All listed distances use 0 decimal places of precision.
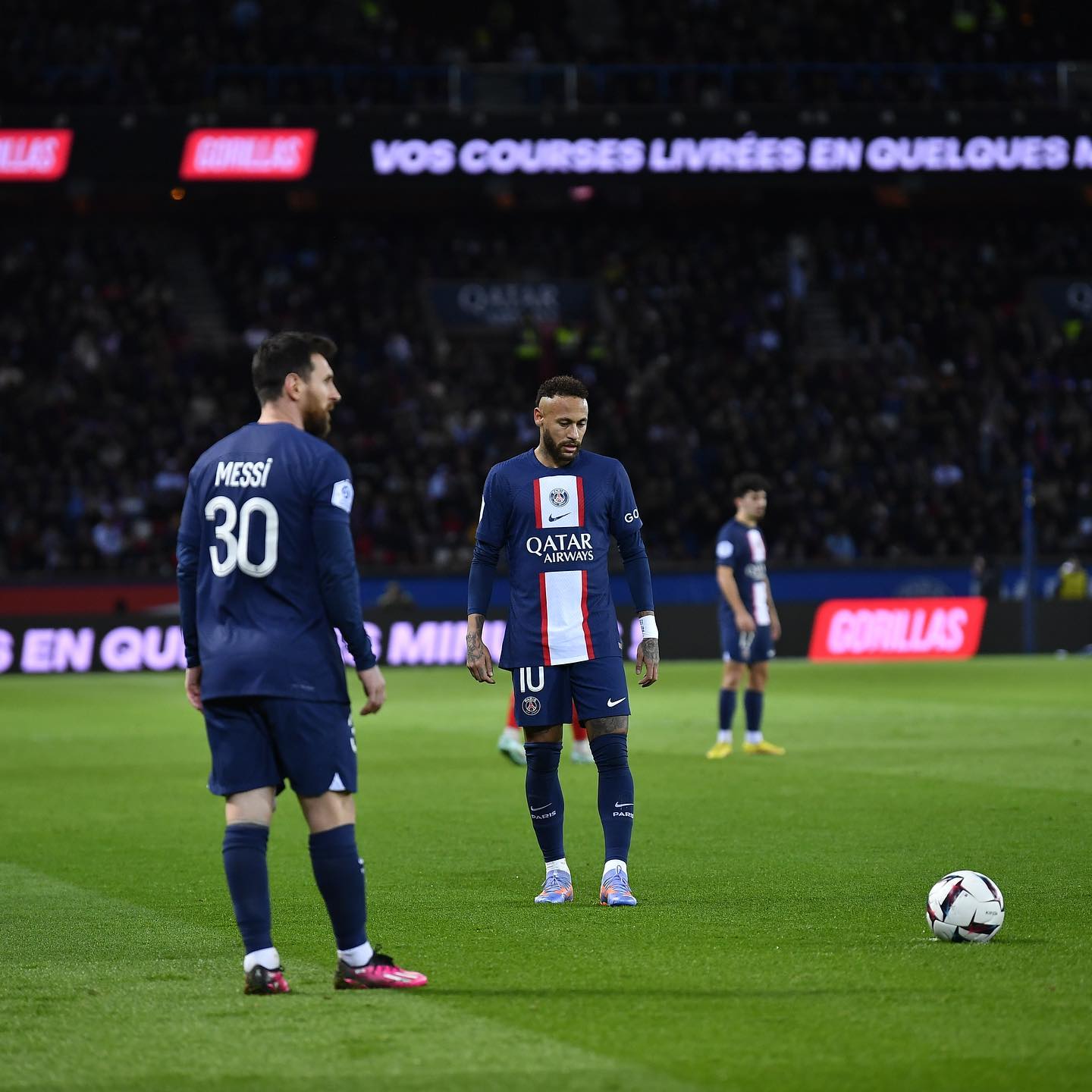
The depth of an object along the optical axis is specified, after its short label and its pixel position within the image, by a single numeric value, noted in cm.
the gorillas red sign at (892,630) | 6228
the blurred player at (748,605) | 3184
